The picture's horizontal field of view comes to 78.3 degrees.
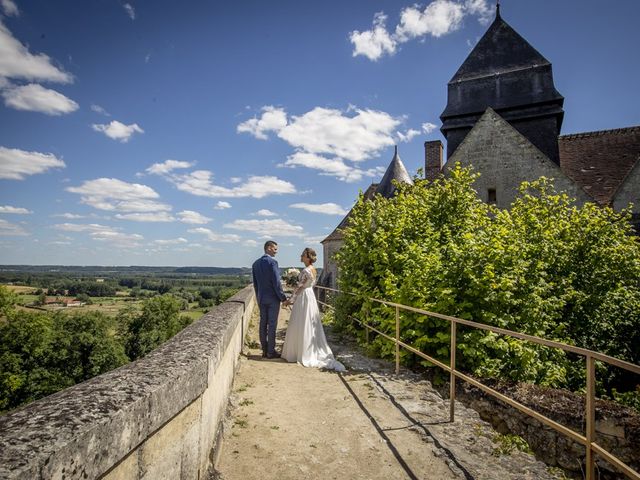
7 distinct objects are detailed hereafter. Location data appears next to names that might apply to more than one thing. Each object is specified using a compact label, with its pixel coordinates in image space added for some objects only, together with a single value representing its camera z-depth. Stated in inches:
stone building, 624.7
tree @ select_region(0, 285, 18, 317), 1360.7
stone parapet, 45.3
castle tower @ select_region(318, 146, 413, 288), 808.6
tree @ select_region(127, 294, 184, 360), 1717.5
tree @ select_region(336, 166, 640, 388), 236.2
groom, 259.8
